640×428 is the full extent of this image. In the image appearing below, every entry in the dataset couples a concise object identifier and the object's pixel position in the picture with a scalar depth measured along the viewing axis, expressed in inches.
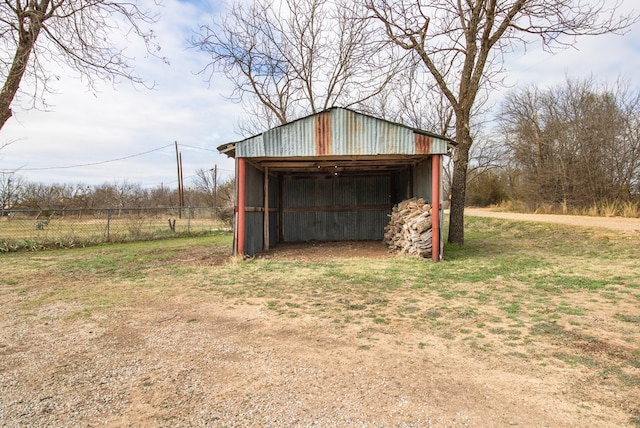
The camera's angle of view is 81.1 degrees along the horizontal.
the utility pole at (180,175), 1005.7
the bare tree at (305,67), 721.6
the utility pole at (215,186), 1205.6
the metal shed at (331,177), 360.5
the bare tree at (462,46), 423.5
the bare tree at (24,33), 281.3
